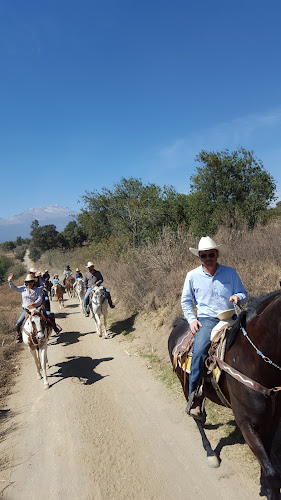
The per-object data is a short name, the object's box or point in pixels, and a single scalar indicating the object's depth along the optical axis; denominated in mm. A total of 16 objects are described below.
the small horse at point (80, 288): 17469
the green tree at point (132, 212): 20969
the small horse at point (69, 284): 22547
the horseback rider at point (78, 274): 19134
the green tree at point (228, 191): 16438
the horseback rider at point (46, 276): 18773
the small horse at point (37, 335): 6965
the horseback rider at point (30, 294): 7497
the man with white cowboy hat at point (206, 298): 3611
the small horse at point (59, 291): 17703
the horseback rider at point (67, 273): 23453
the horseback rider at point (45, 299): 10777
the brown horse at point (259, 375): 2660
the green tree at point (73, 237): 63741
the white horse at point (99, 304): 10391
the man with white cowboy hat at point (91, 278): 11413
